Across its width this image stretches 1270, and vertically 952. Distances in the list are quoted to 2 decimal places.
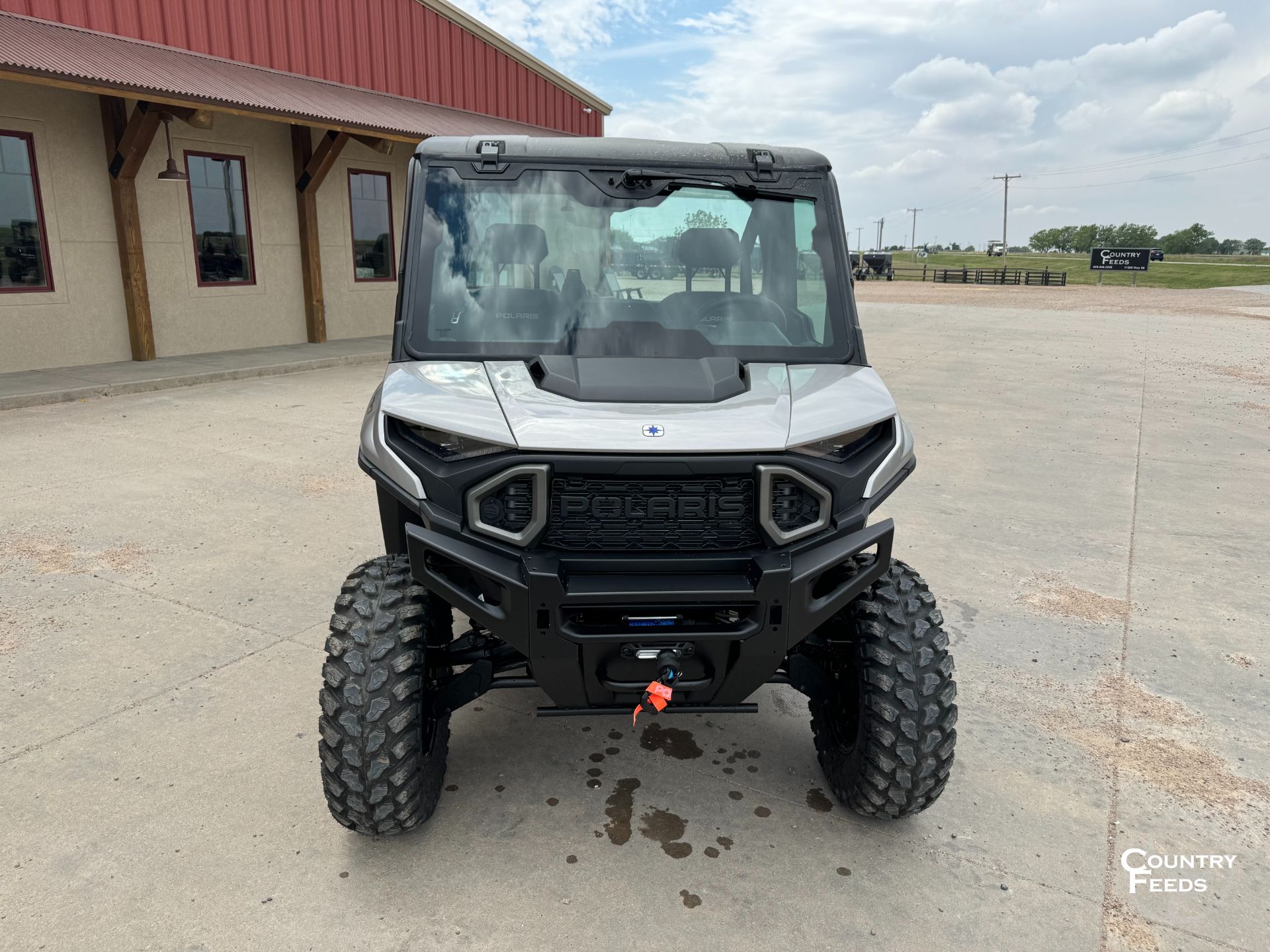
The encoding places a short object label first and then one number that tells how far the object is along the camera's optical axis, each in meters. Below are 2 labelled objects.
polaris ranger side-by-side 2.46
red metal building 11.22
